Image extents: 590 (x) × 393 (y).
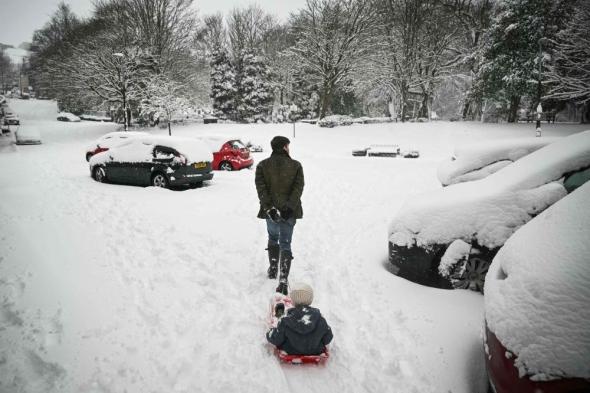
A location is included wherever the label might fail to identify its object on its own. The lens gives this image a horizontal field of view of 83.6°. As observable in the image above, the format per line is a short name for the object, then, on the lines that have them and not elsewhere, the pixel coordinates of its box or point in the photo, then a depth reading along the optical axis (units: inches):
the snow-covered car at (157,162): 384.2
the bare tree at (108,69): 1187.9
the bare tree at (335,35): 1179.9
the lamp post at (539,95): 805.2
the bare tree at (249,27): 1678.2
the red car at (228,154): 556.4
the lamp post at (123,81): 1179.9
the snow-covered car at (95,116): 1873.8
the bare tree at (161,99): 1211.9
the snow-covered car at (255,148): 905.5
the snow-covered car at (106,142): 615.5
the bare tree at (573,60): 764.0
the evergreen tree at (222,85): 1473.9
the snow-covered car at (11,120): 1523.1
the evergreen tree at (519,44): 885.2
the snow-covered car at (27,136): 938.1
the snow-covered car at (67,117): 1760.6
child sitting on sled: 111.0
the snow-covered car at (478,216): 145.9
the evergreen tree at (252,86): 1472.7
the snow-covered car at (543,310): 69.3
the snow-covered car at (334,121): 1216.8
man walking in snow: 156.4
